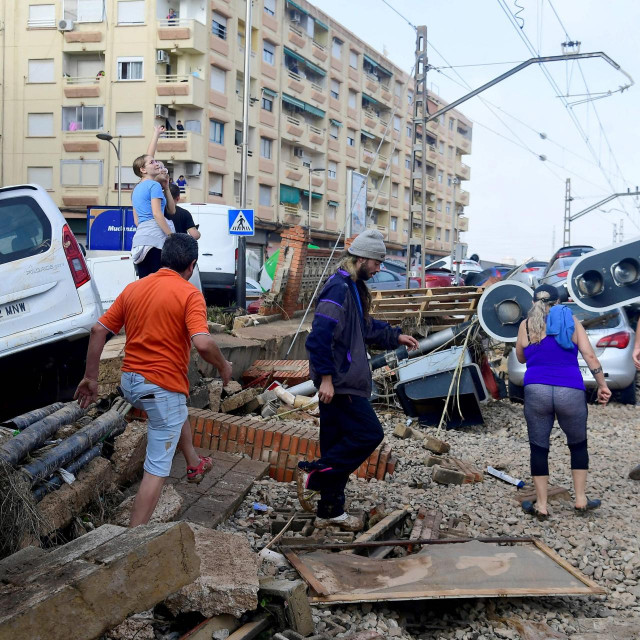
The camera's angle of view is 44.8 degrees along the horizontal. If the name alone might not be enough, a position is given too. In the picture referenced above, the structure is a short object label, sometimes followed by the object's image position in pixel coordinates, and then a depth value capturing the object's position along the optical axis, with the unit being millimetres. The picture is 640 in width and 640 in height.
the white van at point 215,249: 18953
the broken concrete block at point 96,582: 2500
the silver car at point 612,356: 11320
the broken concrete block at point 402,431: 8258
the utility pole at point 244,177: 18188
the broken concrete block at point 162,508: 4105
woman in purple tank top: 5875
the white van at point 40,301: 5598
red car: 24922
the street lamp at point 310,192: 46750
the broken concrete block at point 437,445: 7586
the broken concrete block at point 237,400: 7910
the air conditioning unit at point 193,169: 40344
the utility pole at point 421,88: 23344
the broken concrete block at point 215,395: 7574
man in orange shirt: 4074
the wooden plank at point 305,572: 3664
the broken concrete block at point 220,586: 3150
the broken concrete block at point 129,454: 4785
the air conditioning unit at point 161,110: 40097
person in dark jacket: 4844
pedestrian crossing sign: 17766
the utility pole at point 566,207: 57831
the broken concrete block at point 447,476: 6531
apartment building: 40469
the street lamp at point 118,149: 34731
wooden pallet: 10852
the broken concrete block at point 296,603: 3311
